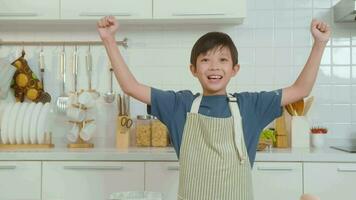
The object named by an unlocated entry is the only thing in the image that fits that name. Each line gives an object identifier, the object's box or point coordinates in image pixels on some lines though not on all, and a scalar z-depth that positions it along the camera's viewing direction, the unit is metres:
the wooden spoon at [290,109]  2.11
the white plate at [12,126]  2.14
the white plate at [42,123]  2.17
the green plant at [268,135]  2.10
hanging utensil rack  2.37
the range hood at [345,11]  2.03
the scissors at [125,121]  2.17
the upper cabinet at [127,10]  2.07
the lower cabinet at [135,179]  1.80
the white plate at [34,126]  2.15
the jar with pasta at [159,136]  2.14
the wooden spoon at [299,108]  2.10
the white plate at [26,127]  2.15
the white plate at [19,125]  2.15
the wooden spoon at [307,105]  2.13
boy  1.22
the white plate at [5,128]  2.15
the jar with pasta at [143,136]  2.17
